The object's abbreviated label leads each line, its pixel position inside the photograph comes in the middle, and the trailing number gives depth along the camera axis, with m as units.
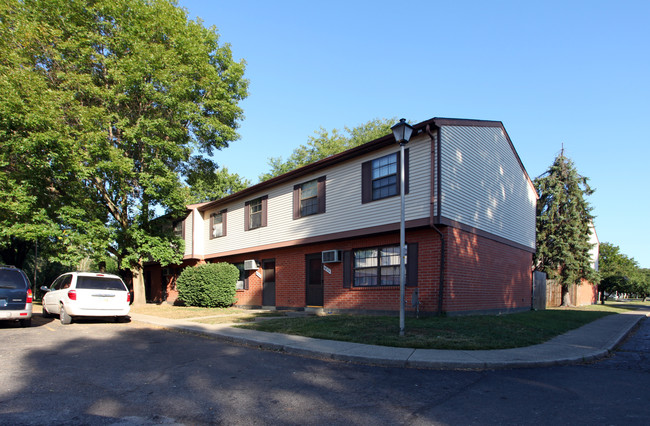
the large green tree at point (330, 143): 41.62
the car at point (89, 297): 12.39
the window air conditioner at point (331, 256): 15.25
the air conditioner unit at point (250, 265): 19.48
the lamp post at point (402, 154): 9.43
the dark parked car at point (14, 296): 10.96
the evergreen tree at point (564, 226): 28.20
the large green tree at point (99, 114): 16.84
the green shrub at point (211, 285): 18.77
